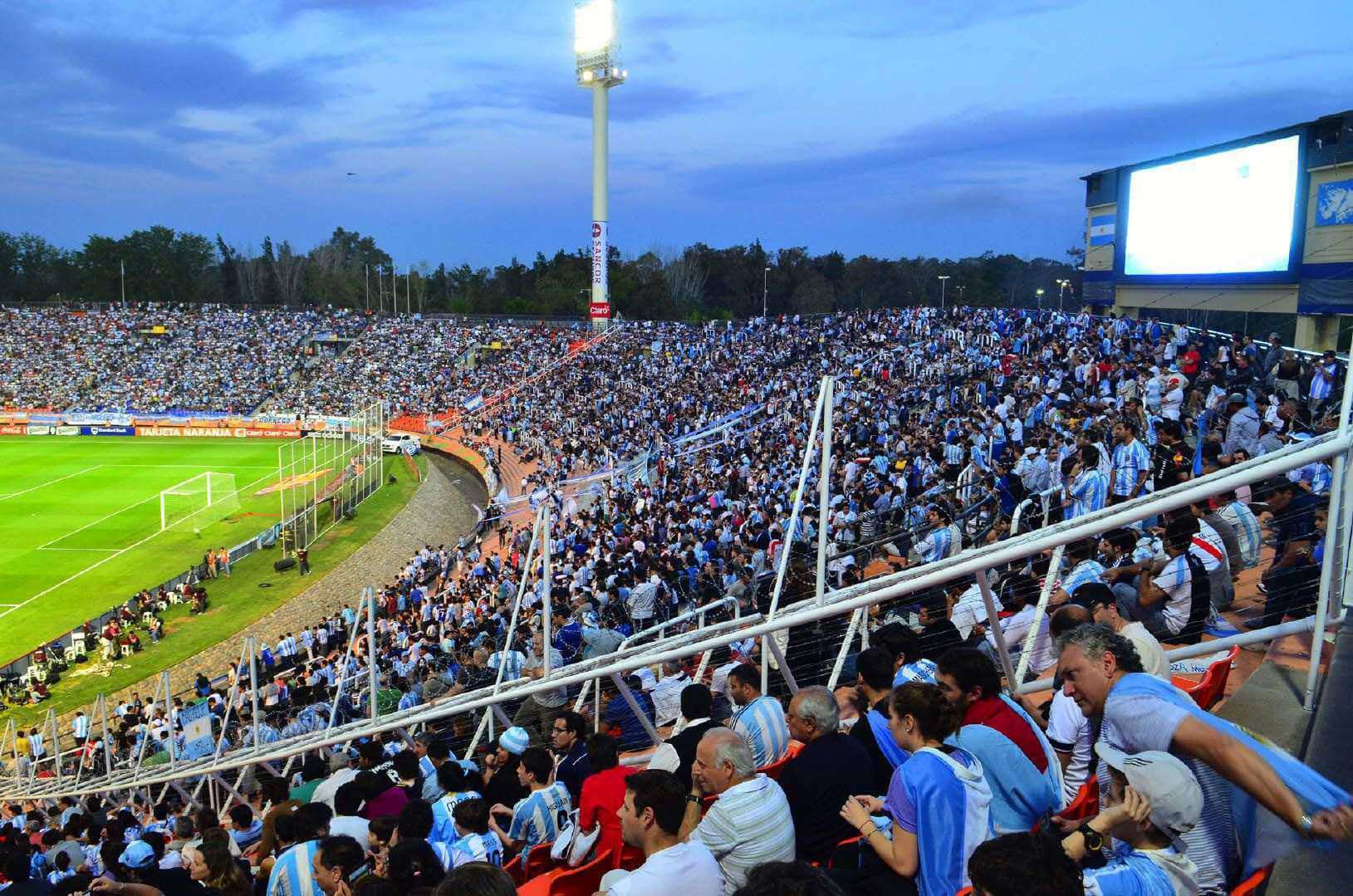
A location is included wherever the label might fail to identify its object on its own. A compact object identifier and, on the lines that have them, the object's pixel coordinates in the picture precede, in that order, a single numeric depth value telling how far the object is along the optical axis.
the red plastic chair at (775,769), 4.33
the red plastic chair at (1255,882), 2.77
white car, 46.41
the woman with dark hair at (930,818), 3.05
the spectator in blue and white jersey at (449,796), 4.77
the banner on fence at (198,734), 11.18
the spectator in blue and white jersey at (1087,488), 7.68
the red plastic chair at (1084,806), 3.54
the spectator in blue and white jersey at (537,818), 4.76
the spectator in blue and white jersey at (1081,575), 5.91
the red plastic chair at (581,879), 3.99
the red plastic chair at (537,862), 4.59
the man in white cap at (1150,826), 2.57
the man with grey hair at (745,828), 3.38
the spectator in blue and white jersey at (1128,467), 8.11
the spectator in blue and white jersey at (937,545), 8.68
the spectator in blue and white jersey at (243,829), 7.35
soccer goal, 34.06
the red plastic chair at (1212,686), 4.33
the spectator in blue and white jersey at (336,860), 4.19
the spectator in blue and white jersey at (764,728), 4.46
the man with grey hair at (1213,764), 2.49
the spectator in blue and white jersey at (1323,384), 11.66
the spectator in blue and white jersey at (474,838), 4.50
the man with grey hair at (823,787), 3.76
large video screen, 26.09
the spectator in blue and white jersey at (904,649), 4.81
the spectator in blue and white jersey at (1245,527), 5.86
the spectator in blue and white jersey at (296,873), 4.42
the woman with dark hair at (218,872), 4.88
